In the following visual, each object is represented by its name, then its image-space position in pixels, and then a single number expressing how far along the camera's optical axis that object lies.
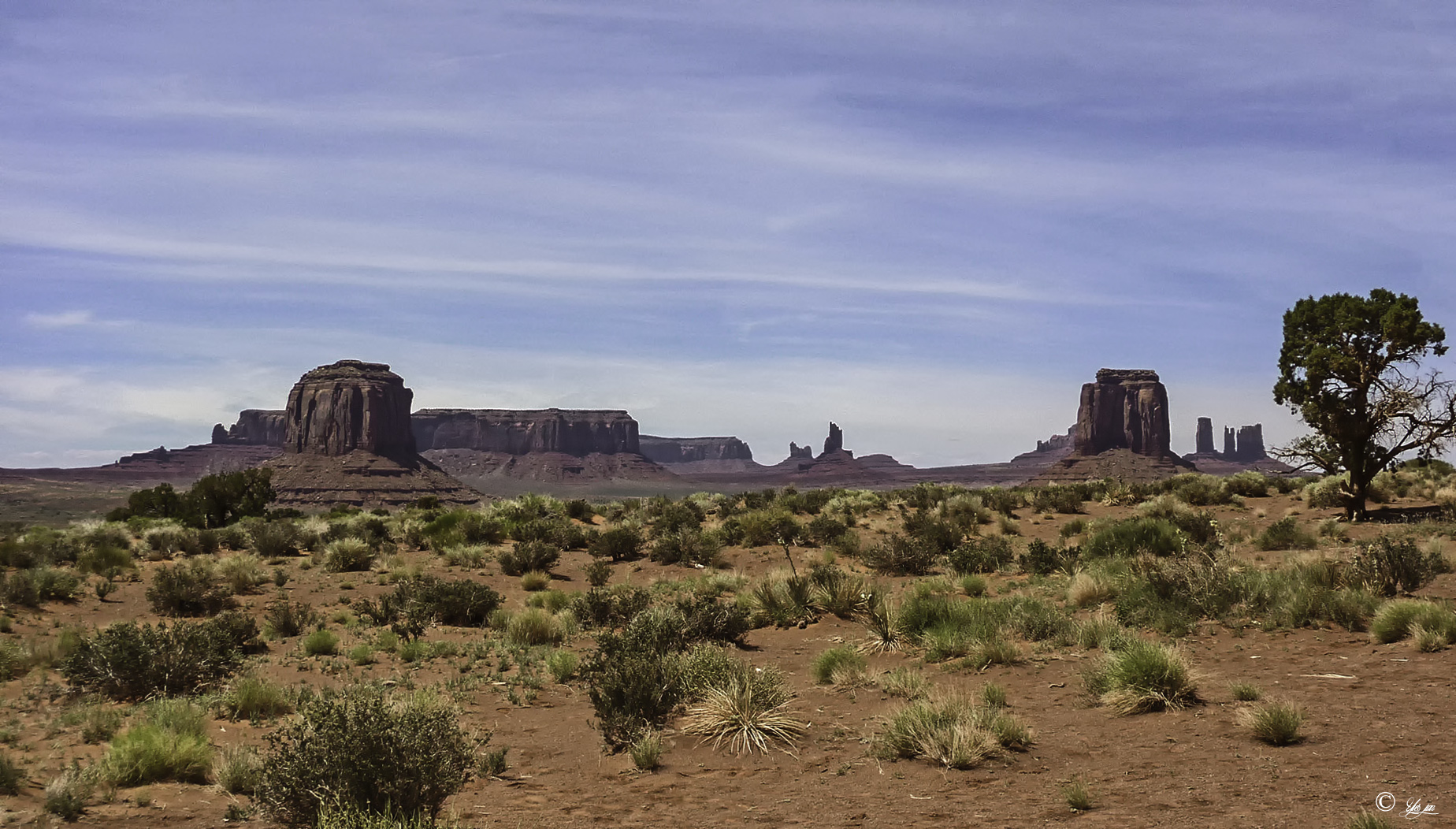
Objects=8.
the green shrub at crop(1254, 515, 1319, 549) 23.30
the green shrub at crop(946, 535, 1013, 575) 22.55
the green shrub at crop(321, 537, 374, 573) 25.84
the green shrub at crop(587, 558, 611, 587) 23.88
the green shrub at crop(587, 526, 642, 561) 28.66
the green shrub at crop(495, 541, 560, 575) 25.67
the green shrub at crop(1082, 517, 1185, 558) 21.95
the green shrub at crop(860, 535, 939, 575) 23.48
